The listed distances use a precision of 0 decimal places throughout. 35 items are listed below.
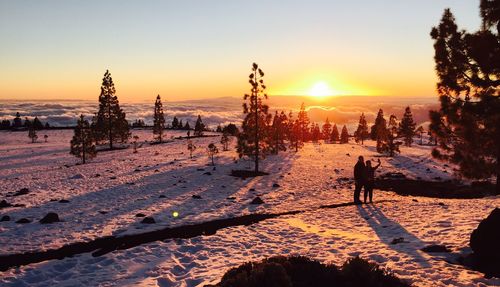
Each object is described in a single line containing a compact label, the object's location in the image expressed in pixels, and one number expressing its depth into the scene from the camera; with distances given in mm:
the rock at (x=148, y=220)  17281
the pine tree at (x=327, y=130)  143162
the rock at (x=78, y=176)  34250
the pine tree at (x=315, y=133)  131100
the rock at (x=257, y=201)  22469
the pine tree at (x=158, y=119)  74625
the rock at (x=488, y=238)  8984
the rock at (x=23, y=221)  17344
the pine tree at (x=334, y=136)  125875
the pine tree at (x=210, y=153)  43869
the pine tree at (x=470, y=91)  11438
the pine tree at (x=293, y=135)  74500
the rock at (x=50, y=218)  17312
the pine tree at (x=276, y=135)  62094
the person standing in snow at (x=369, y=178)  19562
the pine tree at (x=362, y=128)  114188
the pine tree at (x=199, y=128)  87631
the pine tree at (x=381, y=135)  69000
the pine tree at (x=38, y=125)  102750
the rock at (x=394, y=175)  37156
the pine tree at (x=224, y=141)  60281
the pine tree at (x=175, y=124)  128325
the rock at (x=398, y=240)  12070
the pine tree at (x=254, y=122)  39250
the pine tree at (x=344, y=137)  121000
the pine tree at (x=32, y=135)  76625
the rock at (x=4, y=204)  21578
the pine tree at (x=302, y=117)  97625
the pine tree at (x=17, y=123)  107750
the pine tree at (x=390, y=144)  65500
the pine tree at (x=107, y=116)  66375
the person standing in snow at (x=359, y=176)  19484
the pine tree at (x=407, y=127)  95038
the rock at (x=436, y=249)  10578
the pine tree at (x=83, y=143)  47281
